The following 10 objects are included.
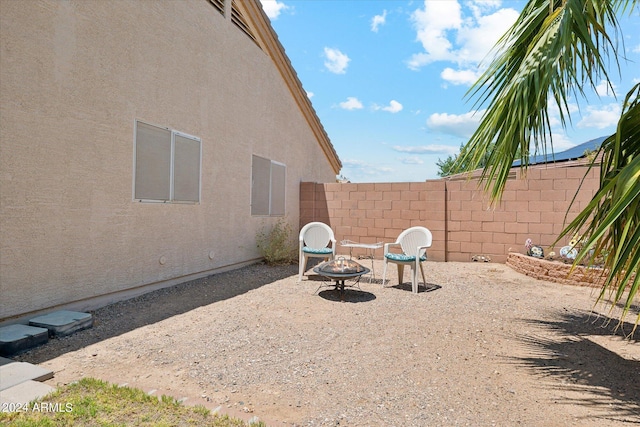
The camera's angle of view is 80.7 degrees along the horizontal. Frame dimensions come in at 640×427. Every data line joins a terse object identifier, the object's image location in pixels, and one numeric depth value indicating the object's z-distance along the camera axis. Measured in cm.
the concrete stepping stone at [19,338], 351
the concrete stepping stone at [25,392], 263
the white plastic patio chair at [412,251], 666
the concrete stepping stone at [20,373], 287
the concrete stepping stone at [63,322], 401
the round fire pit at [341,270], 605
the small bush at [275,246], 913
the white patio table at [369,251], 735
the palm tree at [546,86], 278
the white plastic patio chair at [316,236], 815
